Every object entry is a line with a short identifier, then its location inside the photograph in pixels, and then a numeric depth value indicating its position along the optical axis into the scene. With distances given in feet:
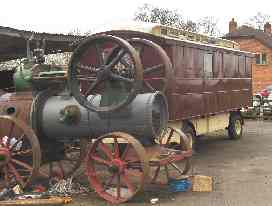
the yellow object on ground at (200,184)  27.17
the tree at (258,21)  229.86
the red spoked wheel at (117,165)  23.70
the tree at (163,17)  164.64
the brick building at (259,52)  126.00
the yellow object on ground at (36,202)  23.86
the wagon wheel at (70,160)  30.13
